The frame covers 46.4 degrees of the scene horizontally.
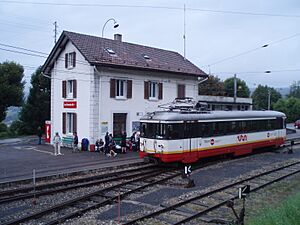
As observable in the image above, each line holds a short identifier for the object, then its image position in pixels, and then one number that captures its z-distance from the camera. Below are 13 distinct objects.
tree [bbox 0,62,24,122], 38.09
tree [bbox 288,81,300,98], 127.84
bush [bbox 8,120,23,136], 40.53
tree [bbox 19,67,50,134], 37.97
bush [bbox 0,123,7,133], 44.09
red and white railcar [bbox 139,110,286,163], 17.12
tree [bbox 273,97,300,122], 68.88
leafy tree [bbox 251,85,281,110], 80.88
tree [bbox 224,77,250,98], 69.26
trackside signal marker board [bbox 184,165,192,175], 14.55
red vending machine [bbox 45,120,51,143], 28.72
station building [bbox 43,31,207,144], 24.30
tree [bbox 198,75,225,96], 56.00
